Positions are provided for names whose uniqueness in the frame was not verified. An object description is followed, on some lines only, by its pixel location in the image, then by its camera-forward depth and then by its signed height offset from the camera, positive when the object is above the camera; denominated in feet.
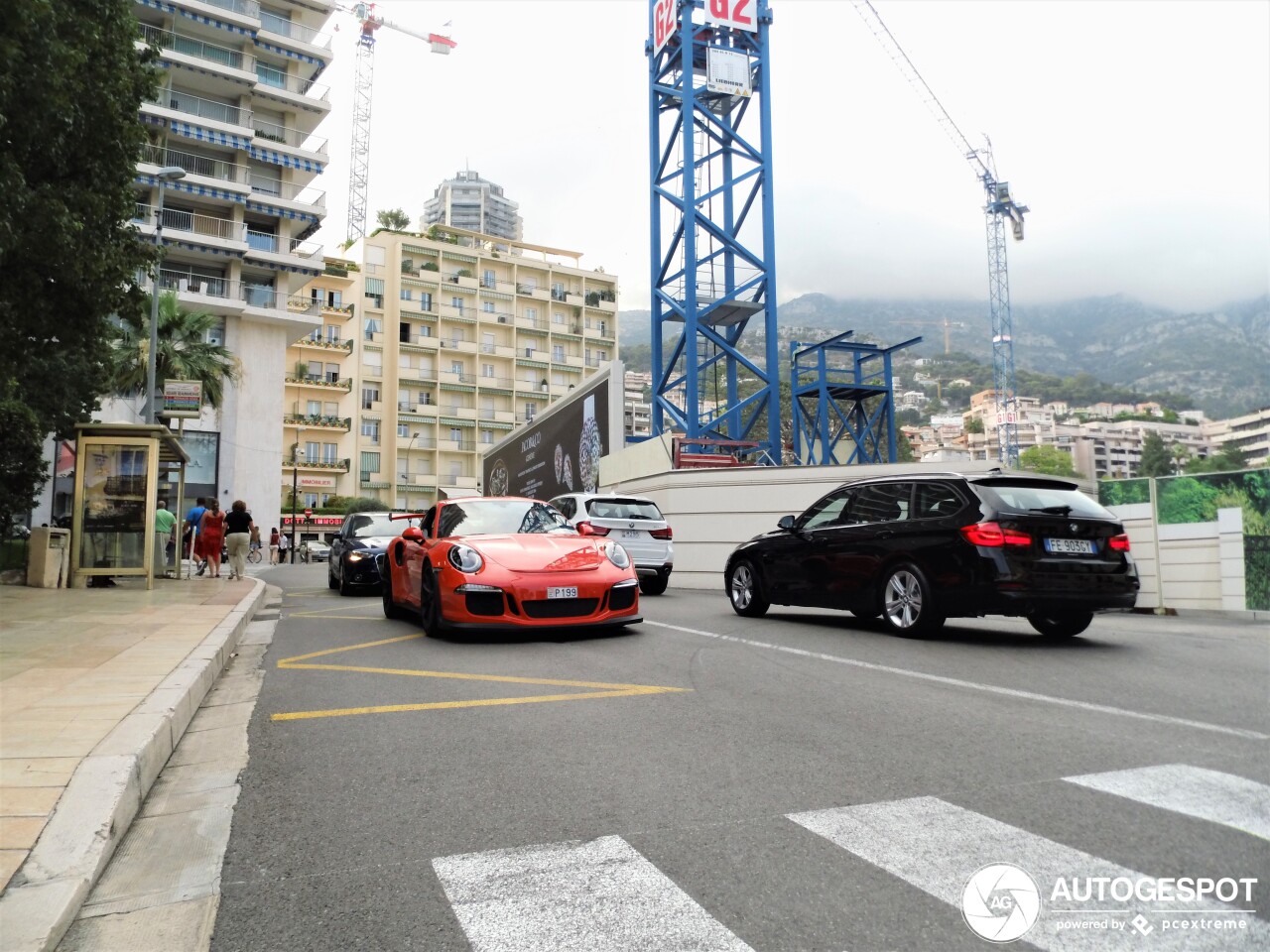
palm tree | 112.37 +22.88
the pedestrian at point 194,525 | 73.44 +1.03
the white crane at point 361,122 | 373.20 +172.21
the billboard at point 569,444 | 91.71 +11.22
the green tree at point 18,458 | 51.83 +4.46
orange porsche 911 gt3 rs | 26.73 -1.07
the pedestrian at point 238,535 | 62.39 +0.04
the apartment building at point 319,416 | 234.58 +31.24
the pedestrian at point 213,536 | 65.92 -0.04
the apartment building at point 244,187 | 152.46 +59.22
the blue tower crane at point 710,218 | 112.88 +41.01
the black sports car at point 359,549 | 53.26 -0.72
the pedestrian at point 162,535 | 65.41 +0.00
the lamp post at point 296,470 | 199.27 +16.24
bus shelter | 48.88 +1.86
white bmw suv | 48.93 +0.64
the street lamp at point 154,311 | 81.25 +20.90
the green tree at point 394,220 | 269.44 +93.79
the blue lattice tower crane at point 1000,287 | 350.64 +99.87
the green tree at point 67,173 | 31.86 +14.72
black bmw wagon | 24.94 -0.37
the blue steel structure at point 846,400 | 122.01 +19.94
